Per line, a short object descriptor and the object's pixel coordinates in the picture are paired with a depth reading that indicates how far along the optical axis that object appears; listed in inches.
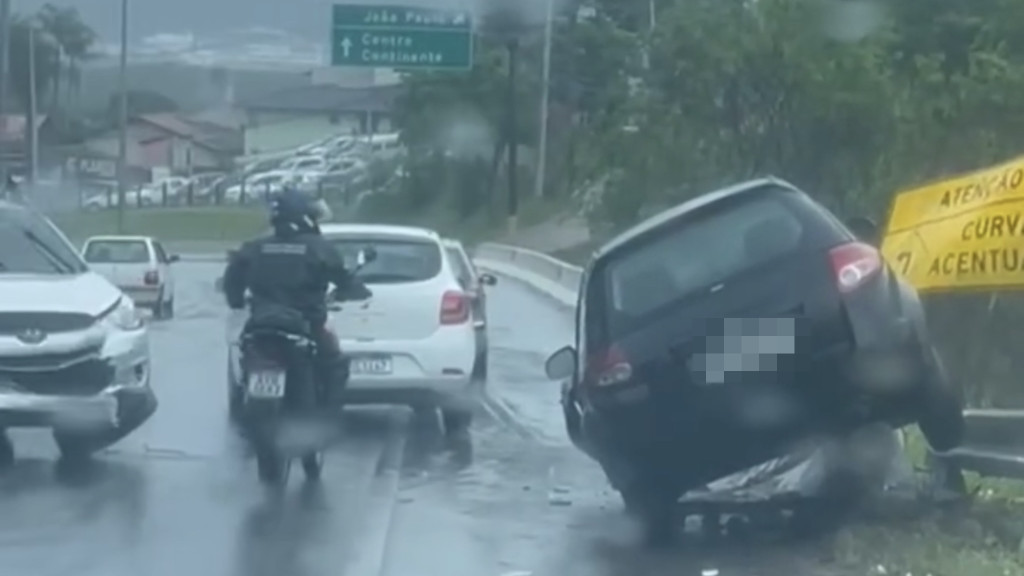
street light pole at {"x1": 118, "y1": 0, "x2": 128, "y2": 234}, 2367.1
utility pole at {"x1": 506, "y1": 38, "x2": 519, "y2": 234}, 2488.9
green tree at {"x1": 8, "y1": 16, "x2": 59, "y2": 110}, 2466.8
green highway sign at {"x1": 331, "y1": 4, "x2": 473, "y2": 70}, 1983.3
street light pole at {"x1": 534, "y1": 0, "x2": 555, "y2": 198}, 2645.2
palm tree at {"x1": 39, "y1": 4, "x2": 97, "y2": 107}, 2539.4
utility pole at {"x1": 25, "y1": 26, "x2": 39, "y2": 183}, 2166.6
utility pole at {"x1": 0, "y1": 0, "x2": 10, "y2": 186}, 1753.2
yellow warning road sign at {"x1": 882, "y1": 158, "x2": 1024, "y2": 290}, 551.2
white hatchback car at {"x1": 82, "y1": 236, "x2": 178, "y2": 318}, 1587.1
